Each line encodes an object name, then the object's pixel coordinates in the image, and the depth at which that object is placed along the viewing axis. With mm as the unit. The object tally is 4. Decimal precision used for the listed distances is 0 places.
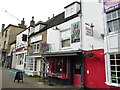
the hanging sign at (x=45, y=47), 12367
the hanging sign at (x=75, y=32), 9399
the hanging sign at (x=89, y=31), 8039
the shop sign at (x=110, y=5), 6641
